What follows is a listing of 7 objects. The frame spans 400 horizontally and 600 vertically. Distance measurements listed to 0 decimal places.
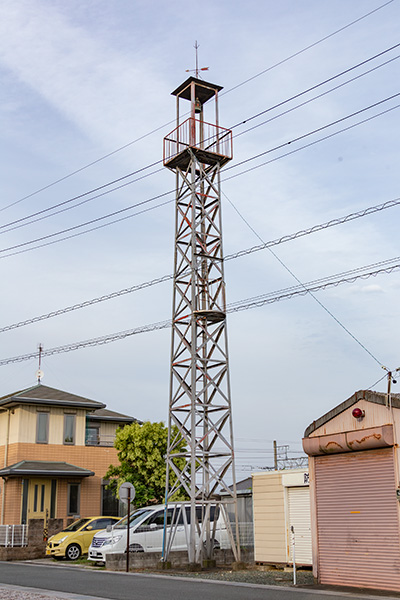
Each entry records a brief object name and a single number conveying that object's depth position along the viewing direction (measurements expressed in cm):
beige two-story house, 3428
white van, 2305
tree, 3125
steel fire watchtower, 2228
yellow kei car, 2644
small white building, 2095
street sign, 2231
